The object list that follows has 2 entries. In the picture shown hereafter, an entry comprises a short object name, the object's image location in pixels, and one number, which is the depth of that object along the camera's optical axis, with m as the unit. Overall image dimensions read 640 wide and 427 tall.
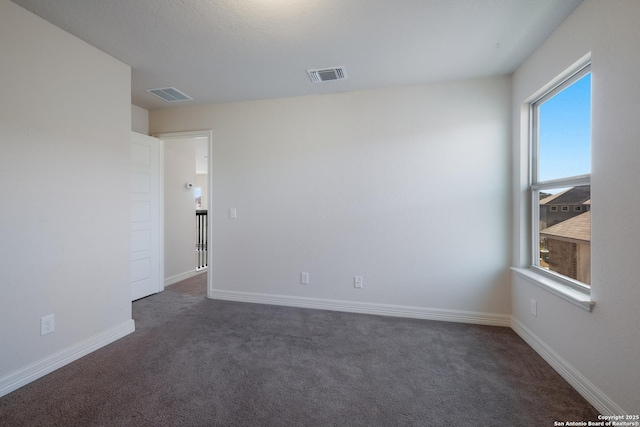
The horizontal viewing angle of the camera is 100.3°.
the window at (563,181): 1.82
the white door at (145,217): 3.35
